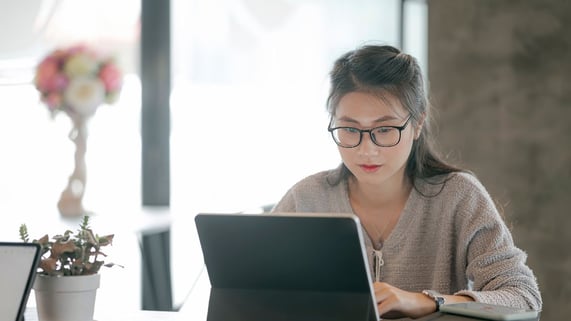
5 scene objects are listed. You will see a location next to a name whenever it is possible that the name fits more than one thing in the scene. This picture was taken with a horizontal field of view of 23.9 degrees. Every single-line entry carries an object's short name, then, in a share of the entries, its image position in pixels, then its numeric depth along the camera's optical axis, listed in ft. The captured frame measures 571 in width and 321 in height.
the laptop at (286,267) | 7.03
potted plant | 7.50
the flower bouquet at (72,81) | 11.42
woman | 8.56
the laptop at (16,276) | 7.21
